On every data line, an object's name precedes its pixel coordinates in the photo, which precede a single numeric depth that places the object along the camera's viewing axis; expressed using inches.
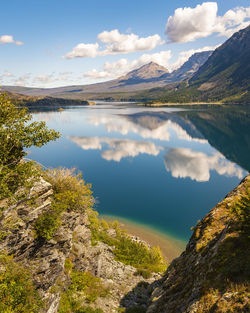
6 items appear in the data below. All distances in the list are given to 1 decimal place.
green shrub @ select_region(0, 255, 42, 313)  553.3
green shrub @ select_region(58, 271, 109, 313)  748.0
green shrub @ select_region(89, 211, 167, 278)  1173.1
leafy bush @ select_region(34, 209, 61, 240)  733.3
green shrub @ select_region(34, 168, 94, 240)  740.6
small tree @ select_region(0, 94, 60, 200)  671.8
